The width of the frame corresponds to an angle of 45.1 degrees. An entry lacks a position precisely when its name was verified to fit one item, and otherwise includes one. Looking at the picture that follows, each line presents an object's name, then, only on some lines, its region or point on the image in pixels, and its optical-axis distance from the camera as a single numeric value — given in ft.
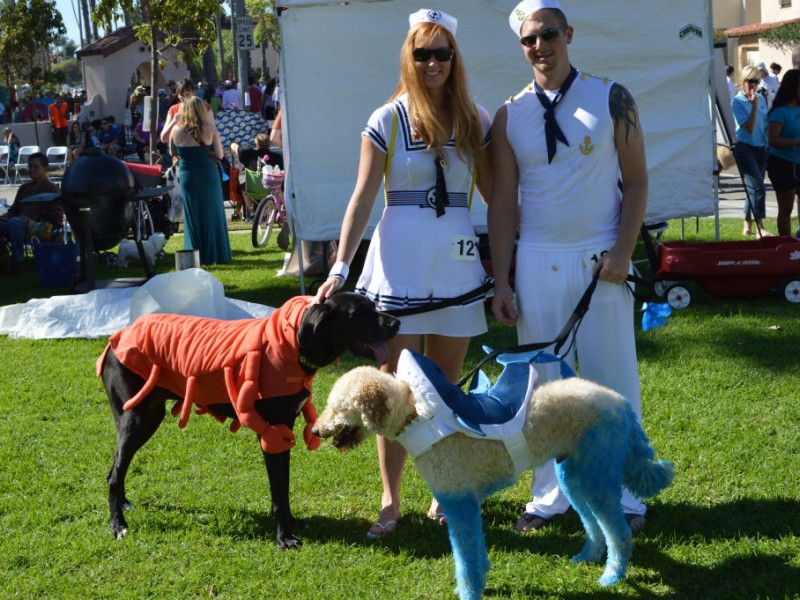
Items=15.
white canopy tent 27.73
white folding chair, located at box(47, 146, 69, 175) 81.05
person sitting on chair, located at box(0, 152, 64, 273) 38.06
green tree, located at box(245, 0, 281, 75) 223.10
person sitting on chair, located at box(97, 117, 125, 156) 87.14
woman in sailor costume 12.41
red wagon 26.58
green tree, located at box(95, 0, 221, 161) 52.11
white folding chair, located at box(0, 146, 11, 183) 80.12
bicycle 42.45
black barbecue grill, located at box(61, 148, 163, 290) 30.89
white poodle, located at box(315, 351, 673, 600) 10.80
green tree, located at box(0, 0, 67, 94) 143.23
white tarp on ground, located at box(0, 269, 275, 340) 23.25
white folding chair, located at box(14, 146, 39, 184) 80.18
